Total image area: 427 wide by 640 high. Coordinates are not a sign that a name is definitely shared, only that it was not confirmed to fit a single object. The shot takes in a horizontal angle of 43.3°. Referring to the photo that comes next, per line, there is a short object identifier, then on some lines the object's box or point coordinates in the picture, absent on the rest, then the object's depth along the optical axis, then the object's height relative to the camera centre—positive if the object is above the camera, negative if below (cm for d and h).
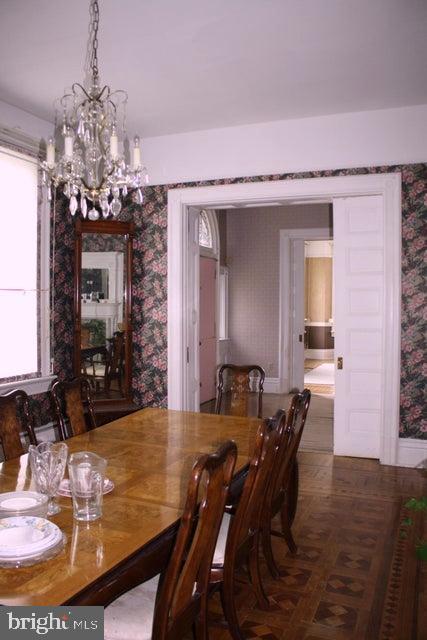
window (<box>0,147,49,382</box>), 439 +31
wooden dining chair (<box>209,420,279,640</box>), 199 -85
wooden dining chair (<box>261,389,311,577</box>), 244 -85
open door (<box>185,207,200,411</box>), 546 -8
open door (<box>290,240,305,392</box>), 848 +1
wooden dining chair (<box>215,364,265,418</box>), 388 -58
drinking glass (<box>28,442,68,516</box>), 190 -57
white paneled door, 486 -14
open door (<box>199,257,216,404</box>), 753 -30
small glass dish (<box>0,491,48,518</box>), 174 -65
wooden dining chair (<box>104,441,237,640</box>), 149 -83
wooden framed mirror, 511 +2
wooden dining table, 138 -69
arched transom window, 778 +113
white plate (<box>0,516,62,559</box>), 148 -67
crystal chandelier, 280 +79
